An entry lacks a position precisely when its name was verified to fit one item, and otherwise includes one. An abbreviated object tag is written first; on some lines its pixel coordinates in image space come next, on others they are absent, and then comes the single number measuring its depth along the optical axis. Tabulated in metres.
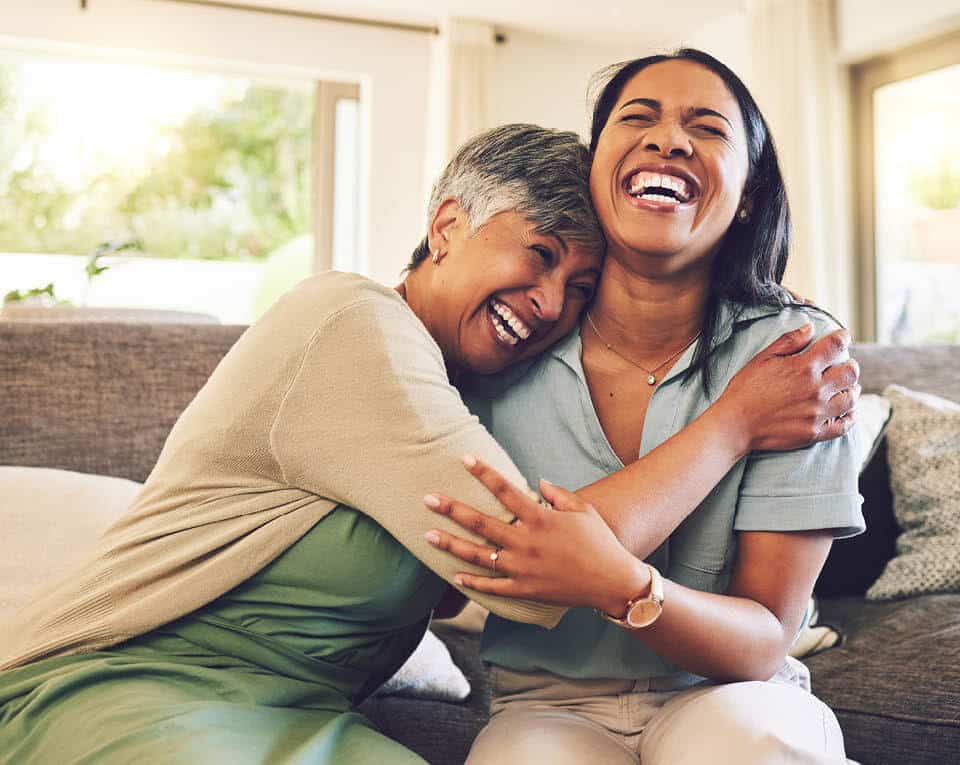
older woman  1.03
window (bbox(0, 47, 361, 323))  6.85
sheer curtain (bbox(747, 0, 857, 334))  5.67
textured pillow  2.01
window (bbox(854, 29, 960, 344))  5.37
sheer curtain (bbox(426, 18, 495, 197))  6.45
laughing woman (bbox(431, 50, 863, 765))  1.03
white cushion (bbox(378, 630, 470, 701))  1.60
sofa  1.58
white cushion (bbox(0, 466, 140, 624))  1.53
